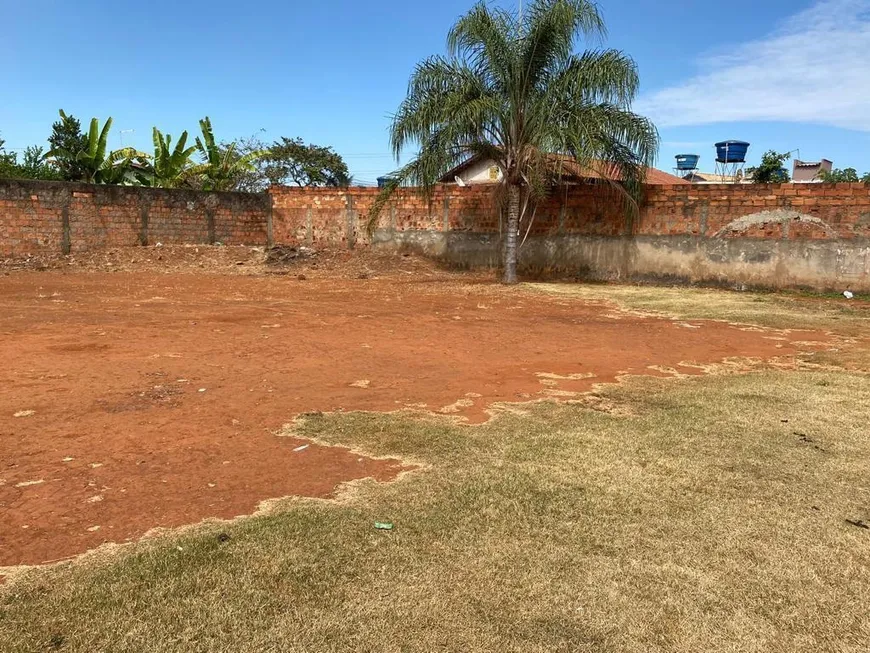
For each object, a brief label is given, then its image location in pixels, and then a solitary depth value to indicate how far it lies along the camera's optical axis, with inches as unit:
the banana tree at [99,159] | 784.3
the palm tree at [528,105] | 518.3
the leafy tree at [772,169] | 987.9
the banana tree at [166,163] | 836.6
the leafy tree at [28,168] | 1013.2
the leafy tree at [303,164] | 1456.7
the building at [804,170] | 1162.6
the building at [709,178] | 1026.7
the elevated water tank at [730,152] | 927.7
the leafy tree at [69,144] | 832.2
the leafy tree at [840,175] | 1081.4
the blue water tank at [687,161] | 1118.4
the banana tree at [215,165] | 882.8
